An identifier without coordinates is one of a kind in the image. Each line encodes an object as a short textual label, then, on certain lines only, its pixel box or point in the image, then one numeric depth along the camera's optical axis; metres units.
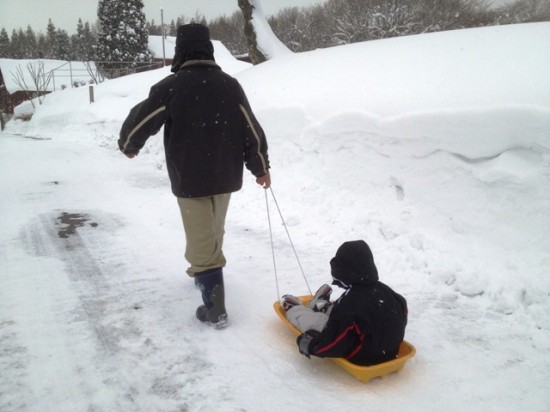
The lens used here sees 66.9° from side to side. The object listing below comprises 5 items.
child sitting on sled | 2.24
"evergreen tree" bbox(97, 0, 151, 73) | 40.22
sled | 2.23
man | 2.64
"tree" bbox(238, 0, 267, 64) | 10.13
